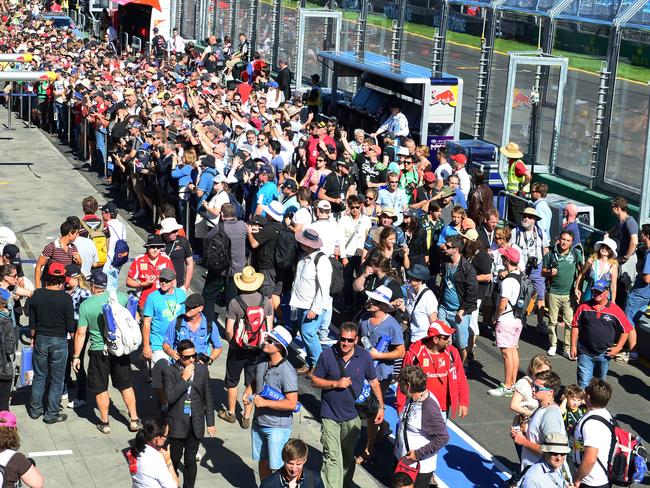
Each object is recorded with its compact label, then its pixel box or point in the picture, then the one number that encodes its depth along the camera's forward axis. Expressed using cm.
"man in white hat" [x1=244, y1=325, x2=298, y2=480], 971
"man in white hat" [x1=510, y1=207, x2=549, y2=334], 1445
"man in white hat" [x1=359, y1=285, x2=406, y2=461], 1106
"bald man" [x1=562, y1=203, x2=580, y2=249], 1493
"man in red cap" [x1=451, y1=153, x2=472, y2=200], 1759
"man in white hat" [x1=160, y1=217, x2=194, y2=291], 1370
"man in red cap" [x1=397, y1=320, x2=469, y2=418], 1025
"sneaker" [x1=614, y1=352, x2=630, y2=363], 1425
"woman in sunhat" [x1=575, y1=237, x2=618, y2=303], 1344
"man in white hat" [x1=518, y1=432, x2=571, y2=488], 833
